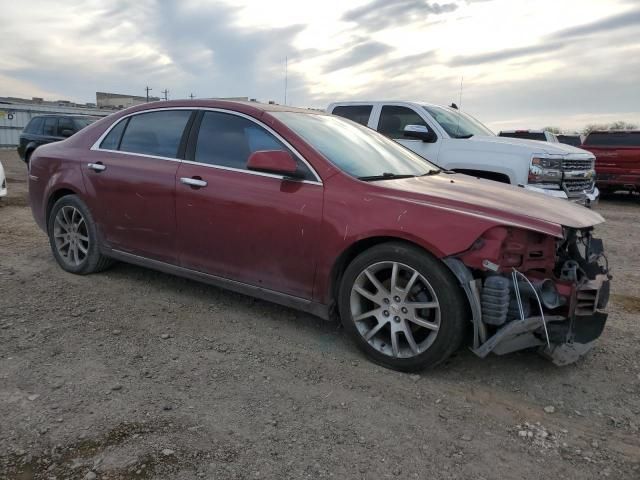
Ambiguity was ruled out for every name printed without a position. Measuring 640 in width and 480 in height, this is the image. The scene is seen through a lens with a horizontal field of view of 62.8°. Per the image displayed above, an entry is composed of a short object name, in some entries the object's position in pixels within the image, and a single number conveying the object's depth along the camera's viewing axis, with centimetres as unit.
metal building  3005
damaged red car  307
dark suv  1466
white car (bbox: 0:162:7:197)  900
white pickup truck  723
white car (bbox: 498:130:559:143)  1429
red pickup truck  1255
